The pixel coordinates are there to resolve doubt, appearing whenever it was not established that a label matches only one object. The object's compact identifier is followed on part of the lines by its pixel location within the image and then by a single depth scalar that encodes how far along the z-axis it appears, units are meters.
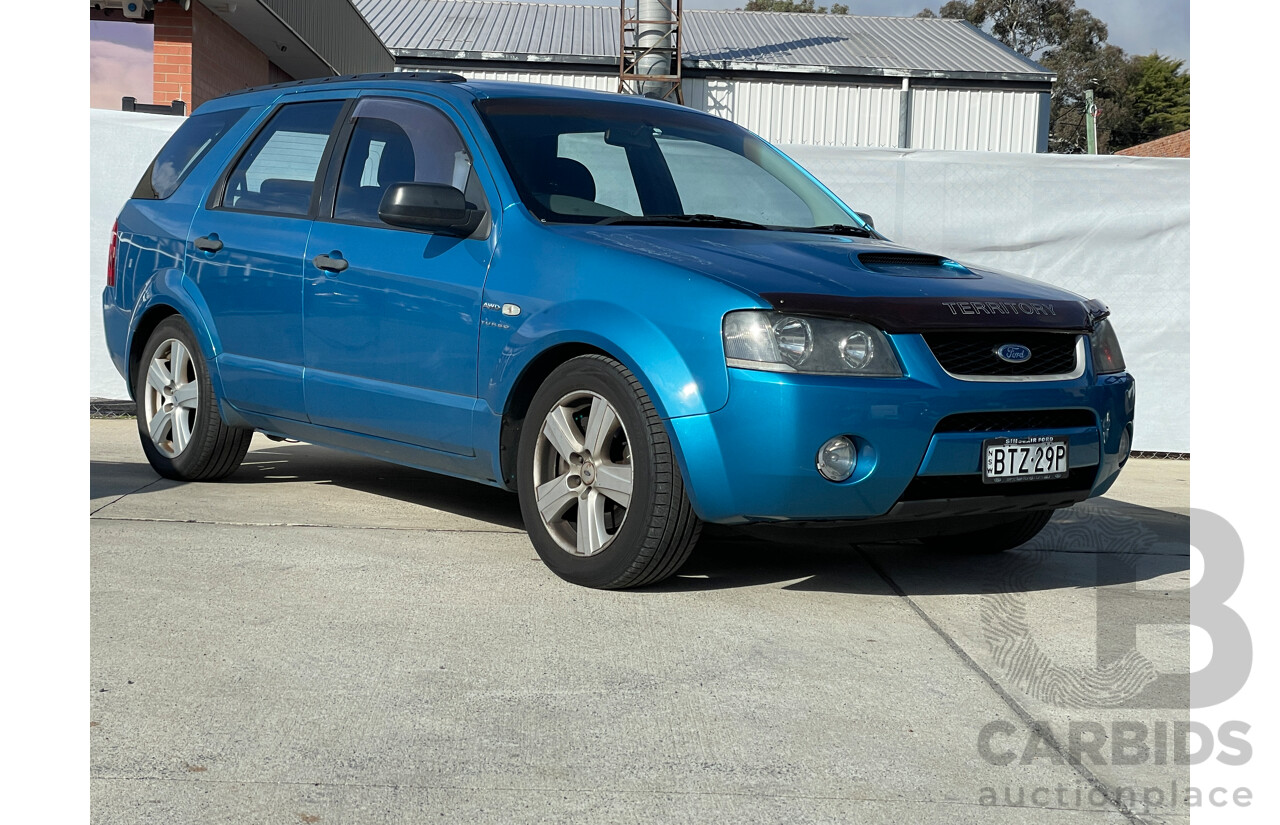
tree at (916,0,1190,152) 57.81
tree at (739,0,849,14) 63.97
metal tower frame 27.48
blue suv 4.06
